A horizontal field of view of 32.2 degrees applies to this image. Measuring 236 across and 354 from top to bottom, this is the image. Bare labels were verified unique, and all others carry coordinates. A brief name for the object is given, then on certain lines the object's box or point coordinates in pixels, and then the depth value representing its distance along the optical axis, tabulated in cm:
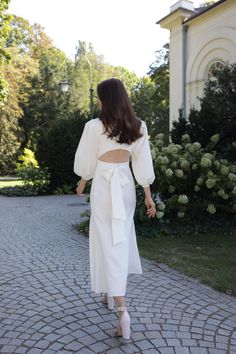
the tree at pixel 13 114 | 3456
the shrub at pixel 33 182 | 1662
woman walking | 344
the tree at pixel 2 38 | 1866
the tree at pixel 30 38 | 4867
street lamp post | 2091
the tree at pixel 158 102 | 3219
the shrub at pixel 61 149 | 1675
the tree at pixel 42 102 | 4206
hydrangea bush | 773
